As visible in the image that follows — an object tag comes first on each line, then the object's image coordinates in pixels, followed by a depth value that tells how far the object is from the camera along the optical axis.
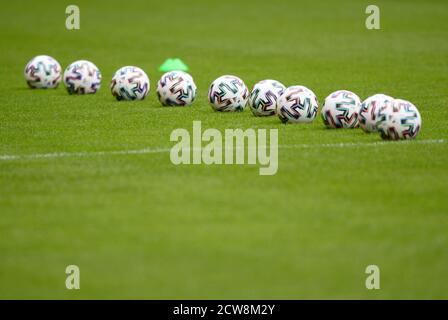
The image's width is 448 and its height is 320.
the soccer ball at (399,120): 14.59
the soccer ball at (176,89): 19.08
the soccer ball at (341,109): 15.85
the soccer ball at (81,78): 21.62
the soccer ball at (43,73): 22.78
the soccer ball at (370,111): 14.93
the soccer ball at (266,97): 17.53
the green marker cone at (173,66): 27.23
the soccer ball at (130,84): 20.27
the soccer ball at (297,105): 16.47
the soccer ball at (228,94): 18.17
